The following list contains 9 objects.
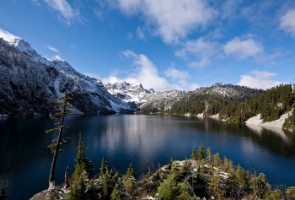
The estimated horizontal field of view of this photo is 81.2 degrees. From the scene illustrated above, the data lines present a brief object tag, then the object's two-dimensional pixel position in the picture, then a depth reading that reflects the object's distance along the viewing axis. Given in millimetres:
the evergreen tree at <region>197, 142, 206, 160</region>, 42719
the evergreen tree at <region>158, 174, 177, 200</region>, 17672
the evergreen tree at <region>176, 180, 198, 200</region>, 16409
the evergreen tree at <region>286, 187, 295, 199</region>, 15225
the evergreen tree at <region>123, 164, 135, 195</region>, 22312
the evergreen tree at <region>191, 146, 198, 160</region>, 43875
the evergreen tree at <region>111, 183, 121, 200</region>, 17109
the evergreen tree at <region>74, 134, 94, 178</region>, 32125
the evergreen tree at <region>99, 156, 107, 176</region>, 30973
